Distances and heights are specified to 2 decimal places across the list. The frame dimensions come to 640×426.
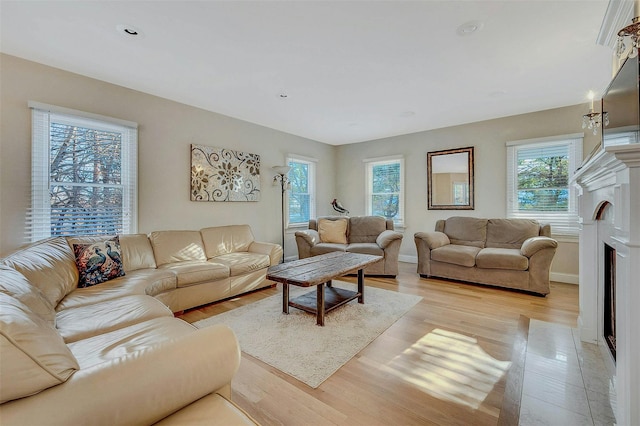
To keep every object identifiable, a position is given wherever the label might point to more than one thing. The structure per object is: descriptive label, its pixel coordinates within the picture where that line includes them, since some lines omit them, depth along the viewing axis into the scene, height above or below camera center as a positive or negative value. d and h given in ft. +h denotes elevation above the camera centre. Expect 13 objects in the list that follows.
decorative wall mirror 15.66 +1.96
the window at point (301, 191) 17.99 +1.47
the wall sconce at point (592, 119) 7.46 +2.58
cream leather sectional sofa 2.42 -1.71
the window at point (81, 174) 8.90 +1.41
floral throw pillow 8.00 -1.44
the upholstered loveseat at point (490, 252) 11.19 -1.73
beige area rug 6.55 -3.43
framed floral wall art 12.84 +1.94
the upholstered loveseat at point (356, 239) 13.91 -1.39
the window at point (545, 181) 12.87 +1.57
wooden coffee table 8.29 -1.89
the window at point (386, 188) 18.29 +1.70
